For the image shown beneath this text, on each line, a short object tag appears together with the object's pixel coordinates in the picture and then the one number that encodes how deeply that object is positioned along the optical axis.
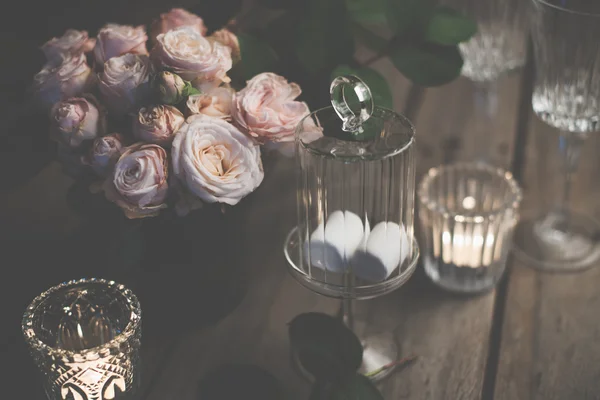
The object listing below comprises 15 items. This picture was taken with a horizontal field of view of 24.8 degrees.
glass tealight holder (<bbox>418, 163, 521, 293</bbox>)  0.96
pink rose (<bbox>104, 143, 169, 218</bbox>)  0.85
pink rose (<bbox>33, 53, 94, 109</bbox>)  0.90
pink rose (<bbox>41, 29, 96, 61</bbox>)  0.93
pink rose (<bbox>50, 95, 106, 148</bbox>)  0.88
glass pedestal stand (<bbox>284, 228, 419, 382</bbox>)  0.86
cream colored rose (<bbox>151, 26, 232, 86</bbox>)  0.88
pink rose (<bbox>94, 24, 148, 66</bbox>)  0.91
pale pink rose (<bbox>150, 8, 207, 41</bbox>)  0.94
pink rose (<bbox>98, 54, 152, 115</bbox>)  0.88
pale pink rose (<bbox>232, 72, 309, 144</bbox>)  0.88
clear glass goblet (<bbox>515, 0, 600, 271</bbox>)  0.94
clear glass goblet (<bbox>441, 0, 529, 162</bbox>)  1.08
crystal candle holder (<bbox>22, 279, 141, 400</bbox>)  0.84
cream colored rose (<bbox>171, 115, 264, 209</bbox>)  0.85
